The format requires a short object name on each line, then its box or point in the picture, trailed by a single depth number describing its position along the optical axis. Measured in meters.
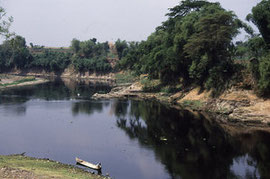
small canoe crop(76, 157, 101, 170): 34.09
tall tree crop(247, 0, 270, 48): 58.97
